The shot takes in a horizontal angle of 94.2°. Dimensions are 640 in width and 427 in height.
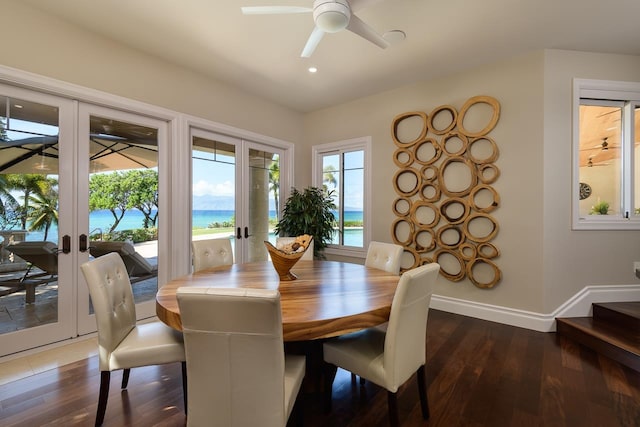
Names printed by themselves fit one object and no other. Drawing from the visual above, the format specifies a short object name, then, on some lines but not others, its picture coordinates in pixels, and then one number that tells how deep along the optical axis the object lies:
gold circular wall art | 3.28
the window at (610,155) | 3.13
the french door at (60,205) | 2.41
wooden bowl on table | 2.02
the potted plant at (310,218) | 4.20
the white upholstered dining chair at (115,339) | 1.59
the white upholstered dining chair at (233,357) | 1.08
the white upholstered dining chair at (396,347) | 1.45
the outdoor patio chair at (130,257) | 2.85
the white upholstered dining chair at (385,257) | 2.63
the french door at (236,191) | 3.67
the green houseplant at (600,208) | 3.19
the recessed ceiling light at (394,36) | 2.68
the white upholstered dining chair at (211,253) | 2.73
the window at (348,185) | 4.34
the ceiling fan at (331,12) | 1.86
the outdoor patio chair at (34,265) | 2.44
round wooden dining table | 1.35
